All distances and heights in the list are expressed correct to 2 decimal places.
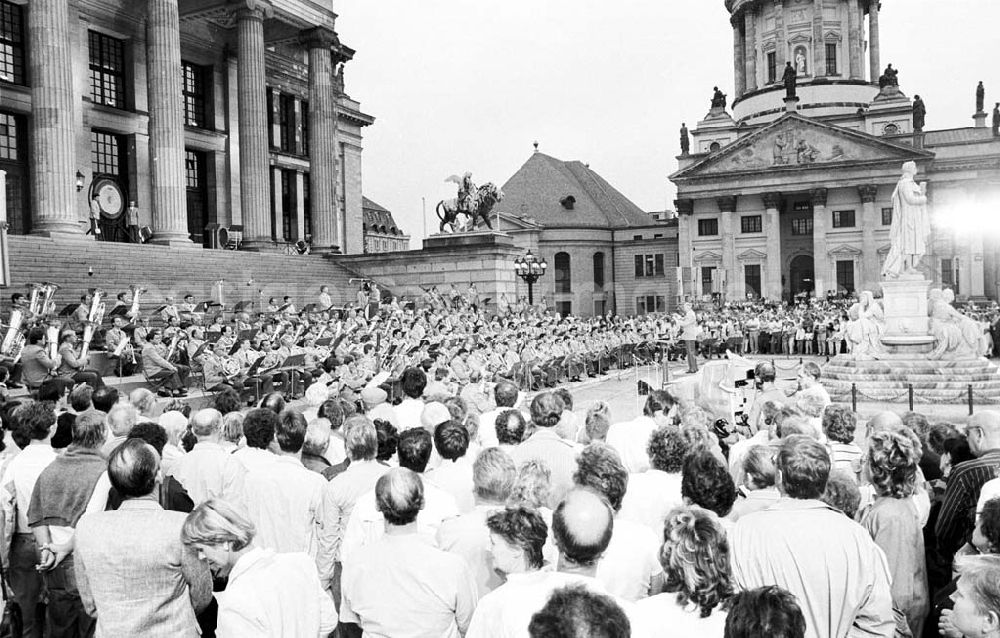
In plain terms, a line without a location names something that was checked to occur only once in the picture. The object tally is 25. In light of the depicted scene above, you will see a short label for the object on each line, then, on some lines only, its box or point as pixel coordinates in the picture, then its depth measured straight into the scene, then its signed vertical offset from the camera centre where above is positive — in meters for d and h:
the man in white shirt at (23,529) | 5.45 -1.41
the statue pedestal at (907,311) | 18.75 -0.22
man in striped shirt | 4.72 -1.20
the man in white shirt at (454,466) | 5.61 -1.10
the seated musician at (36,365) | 13.37 -0.68
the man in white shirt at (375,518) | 4.83 -1.25
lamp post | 30.30 +1.73
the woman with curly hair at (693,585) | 3.12 -1.11
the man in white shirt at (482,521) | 4.32 -1.15
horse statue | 33.12 +4.52
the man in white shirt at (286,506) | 5.31 -1.27
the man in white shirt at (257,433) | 5.80 -0.85
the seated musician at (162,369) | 15.74 -0.95
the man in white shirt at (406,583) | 3.74 -1.29
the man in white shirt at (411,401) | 8.55 -0.96
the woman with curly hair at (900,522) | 4.39 -1.23
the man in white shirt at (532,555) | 3.16 -1.05
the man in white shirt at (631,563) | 3.98 -1.29
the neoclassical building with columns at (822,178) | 60.16 +9.96
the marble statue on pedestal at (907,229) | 18.61 +1.74
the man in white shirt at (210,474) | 5.83 -1.14
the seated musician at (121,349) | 16.48 -0.56
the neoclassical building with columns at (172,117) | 25.02 +8.20
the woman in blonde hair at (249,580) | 3.39 -1.16
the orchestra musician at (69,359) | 13.77 -0.61
